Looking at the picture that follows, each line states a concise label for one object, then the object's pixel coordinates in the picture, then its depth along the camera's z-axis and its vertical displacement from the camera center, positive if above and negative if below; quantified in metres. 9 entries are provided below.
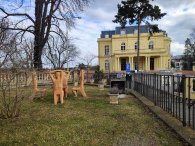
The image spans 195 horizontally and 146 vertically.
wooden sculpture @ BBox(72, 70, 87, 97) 6.61 -0.60
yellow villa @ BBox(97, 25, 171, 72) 30.91 +4.63
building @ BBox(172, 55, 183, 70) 46.31 +3.16
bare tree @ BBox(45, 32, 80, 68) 21.18 +2.80
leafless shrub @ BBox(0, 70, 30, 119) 3.47 -0.45
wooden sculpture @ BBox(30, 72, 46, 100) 5.75 -0.69
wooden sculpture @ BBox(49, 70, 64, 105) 5.31 -0.39
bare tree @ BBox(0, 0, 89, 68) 13.65 +4.95
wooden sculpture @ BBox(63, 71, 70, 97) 5.94 -0.31
